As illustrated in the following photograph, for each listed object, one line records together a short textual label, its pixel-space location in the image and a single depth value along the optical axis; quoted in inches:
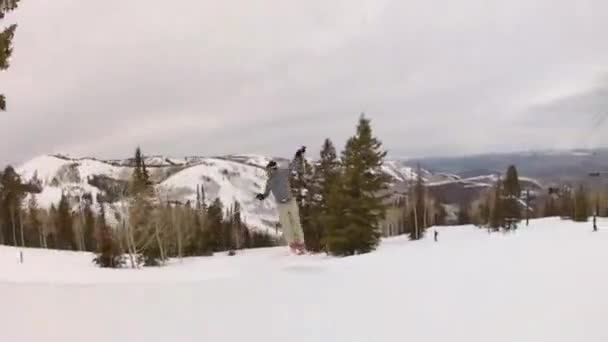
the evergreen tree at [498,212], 2252.7
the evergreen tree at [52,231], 3484.3
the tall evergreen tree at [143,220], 1567.4
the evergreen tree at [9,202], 2760.8
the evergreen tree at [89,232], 3166.8
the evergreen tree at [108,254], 1580.6
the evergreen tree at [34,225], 3380.9
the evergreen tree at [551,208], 4213.1
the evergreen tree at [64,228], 3287.4
